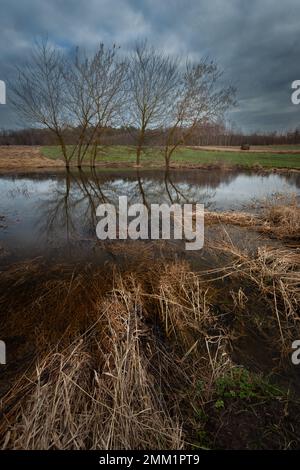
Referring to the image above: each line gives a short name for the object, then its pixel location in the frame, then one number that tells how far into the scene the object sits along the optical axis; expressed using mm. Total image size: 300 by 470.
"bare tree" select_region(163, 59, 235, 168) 21859
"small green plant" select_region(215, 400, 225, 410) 1966
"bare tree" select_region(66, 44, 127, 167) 20859
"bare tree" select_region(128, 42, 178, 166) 22562
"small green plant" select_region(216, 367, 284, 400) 2066
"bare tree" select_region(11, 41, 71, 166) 21078
